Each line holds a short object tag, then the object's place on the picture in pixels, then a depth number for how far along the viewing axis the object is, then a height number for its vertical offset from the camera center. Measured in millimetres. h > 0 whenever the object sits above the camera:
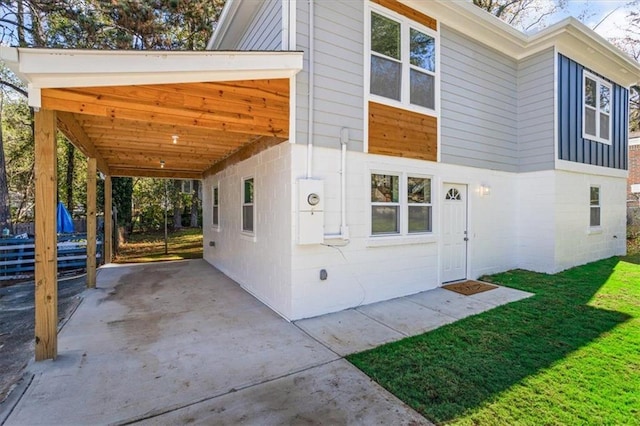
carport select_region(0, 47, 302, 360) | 3131 +1341
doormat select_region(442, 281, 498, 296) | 6059 -1585
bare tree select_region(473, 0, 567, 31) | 13055 +8560
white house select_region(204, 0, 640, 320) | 4805 +1044
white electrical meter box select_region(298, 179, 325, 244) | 4496 -21
